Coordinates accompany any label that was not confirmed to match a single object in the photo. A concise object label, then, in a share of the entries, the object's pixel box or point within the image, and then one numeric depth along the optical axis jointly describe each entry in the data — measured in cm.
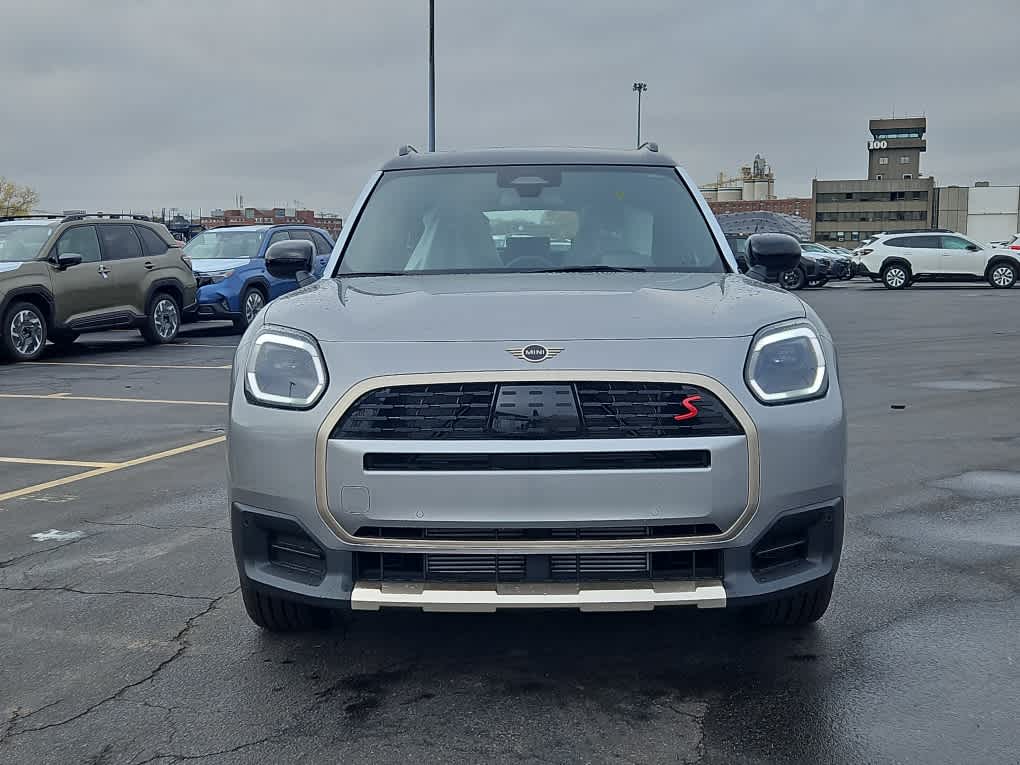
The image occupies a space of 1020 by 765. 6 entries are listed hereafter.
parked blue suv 1775
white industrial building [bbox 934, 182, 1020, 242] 11262
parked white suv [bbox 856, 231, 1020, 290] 3372
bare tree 8211
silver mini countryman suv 309
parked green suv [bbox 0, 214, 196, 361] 1423
